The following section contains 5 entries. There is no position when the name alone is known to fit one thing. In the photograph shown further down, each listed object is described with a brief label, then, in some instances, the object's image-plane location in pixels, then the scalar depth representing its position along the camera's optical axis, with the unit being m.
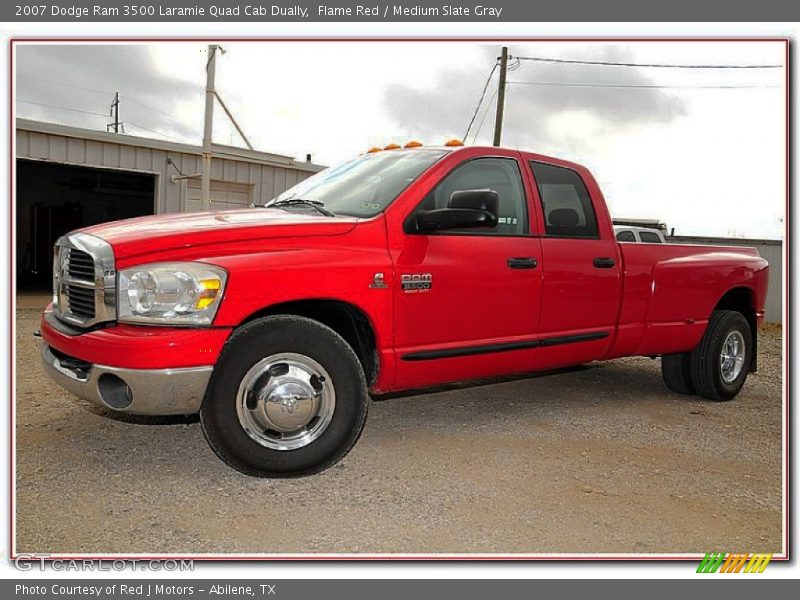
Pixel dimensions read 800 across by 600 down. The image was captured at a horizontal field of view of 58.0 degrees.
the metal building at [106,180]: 14.10
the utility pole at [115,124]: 33.87
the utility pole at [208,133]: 14.48
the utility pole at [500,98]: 19.23
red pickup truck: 3.61
